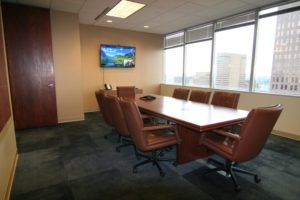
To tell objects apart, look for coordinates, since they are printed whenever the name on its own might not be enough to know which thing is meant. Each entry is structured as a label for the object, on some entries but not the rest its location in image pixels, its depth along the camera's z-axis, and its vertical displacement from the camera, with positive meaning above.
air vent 4.21 +1.54
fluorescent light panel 3.97 +1.58
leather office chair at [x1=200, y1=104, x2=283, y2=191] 1.69 -0.65
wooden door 3.88 +0.27
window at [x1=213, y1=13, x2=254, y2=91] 4.40 +0.55
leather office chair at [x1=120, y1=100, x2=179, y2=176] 2.07 -0.78
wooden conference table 2.02 -0.51
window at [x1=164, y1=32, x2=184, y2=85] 6.52 +0.65
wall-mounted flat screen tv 5.82 +0.65
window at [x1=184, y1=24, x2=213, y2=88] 5.44 +0.63
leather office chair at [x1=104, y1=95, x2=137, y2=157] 2.54 -0.58
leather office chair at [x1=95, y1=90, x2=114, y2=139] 3.09 -0.60
